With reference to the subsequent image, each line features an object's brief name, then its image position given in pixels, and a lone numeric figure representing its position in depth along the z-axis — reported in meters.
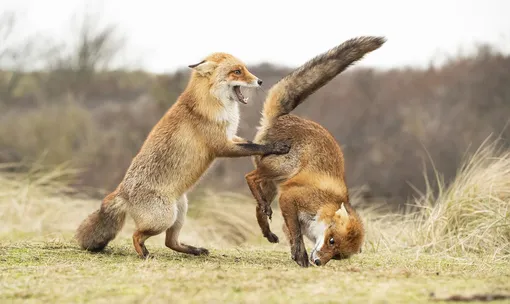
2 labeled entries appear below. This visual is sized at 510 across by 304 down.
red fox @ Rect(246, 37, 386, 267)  12.14
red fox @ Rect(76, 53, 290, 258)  12.98
